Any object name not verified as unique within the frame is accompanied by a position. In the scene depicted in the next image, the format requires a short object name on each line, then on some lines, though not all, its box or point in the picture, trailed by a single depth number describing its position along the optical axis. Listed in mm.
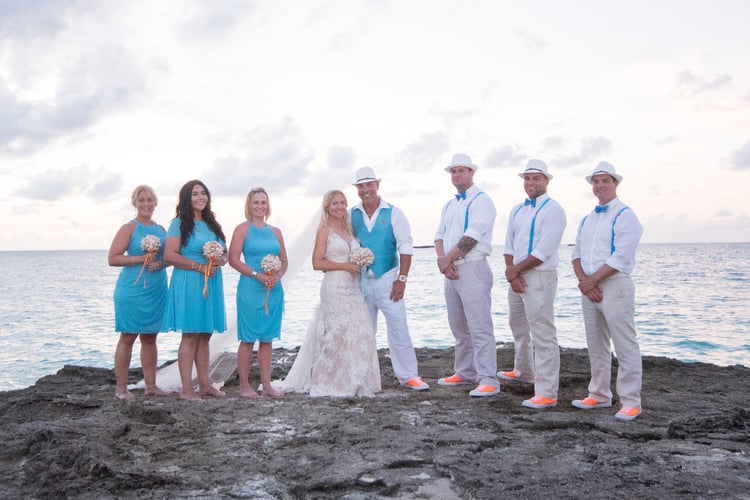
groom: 6562
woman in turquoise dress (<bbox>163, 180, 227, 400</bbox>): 6035
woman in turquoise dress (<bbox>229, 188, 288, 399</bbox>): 6250
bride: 6406
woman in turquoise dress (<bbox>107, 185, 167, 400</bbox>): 6137
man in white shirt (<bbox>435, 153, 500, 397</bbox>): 6340
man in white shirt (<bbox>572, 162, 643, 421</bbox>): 5312
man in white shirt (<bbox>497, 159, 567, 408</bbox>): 5824
